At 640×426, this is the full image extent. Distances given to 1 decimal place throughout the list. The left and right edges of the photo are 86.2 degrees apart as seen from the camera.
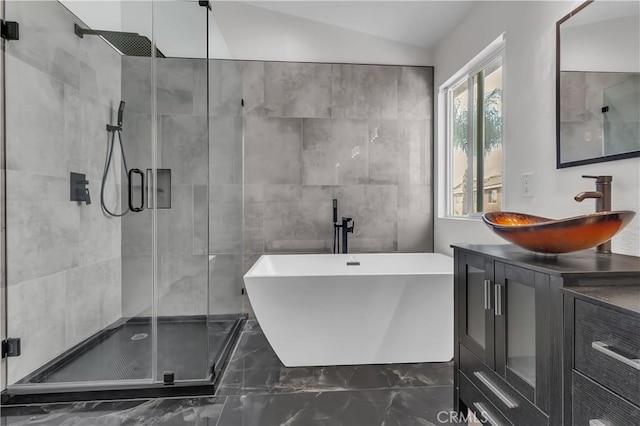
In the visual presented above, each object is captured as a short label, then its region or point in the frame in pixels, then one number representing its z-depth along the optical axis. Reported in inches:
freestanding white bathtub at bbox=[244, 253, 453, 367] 81.8
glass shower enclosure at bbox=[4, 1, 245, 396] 74.9
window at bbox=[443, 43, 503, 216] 96.0
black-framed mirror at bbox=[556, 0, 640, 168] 50.8
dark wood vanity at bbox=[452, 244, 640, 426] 30.0
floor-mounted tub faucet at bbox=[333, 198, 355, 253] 118.9
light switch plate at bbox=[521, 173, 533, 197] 74.2
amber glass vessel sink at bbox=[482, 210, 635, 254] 41.8
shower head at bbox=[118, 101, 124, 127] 81.5
